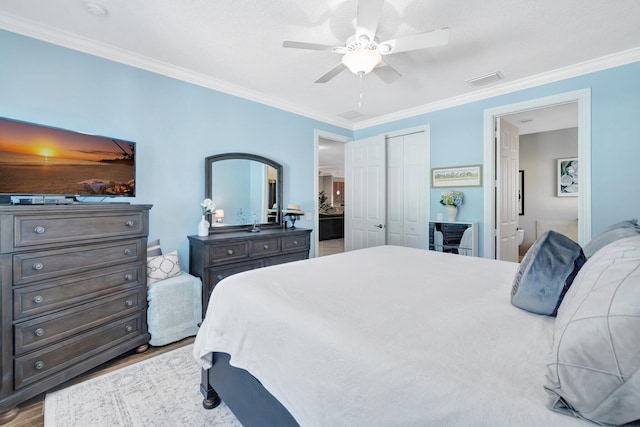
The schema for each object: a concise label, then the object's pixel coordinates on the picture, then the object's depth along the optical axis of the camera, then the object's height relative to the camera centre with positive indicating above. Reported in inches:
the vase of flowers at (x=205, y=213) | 117.1 -1.2
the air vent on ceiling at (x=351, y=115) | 165.8 +58.2
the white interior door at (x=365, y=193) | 167.6 +10.4
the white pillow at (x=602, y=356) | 21.9 -12.7
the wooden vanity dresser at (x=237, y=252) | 107.3 -18.0
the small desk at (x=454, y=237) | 135.0 -14.1
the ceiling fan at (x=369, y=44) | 66.2 +44.6
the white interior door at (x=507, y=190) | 136.6 +9.5
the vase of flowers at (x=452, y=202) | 143.0 +3.6
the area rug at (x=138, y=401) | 62.2 -46.4
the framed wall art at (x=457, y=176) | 138.9 +17.0
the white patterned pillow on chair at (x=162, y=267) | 97.0 -20.1
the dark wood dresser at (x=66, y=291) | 63.9 -21.4
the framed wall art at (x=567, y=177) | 207.9 +23.7
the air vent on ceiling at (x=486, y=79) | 117.8 +56.6
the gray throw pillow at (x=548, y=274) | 42.6 -10.3
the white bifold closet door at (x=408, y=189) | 160.4 +12.0
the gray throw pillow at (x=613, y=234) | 49.4 -4.8
